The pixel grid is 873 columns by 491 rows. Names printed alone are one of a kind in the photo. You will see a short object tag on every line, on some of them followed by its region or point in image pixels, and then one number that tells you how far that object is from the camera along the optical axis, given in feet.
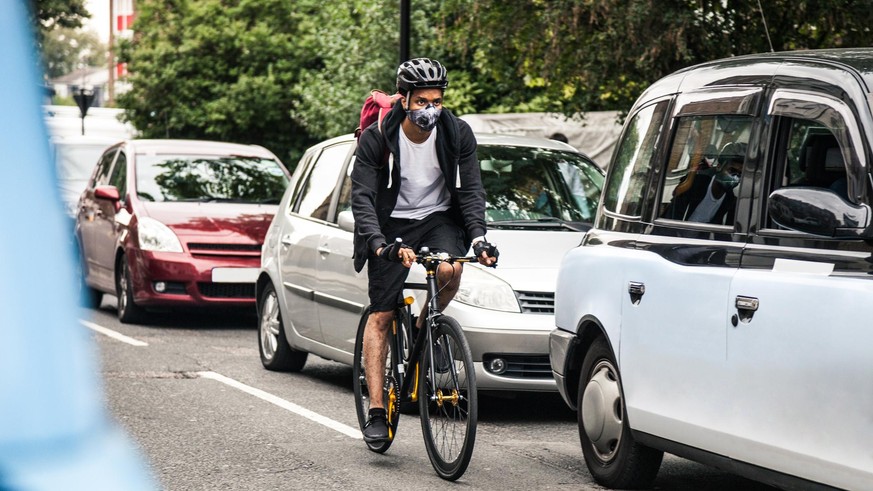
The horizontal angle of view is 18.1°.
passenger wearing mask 33.29
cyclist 40.07
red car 84.75
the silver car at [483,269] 49.11
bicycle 38.21
